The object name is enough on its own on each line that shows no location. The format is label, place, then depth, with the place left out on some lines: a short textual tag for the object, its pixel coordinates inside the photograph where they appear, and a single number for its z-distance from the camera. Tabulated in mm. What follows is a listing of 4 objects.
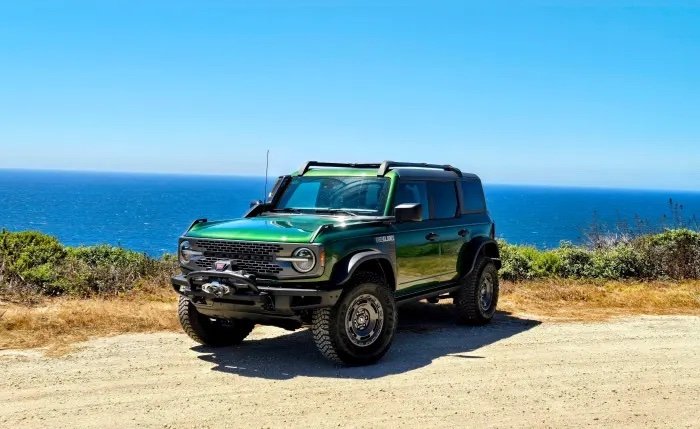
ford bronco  7441
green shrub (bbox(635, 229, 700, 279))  15164
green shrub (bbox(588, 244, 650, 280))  15011
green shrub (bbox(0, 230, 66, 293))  11632
